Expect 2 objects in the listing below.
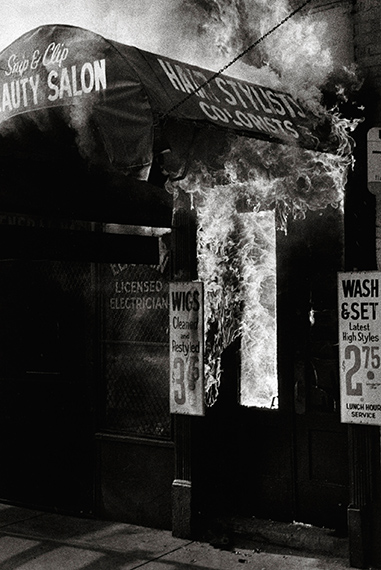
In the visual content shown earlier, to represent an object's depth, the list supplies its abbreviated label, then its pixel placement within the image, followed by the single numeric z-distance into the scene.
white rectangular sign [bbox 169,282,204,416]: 6.93
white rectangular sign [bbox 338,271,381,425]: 6.04
